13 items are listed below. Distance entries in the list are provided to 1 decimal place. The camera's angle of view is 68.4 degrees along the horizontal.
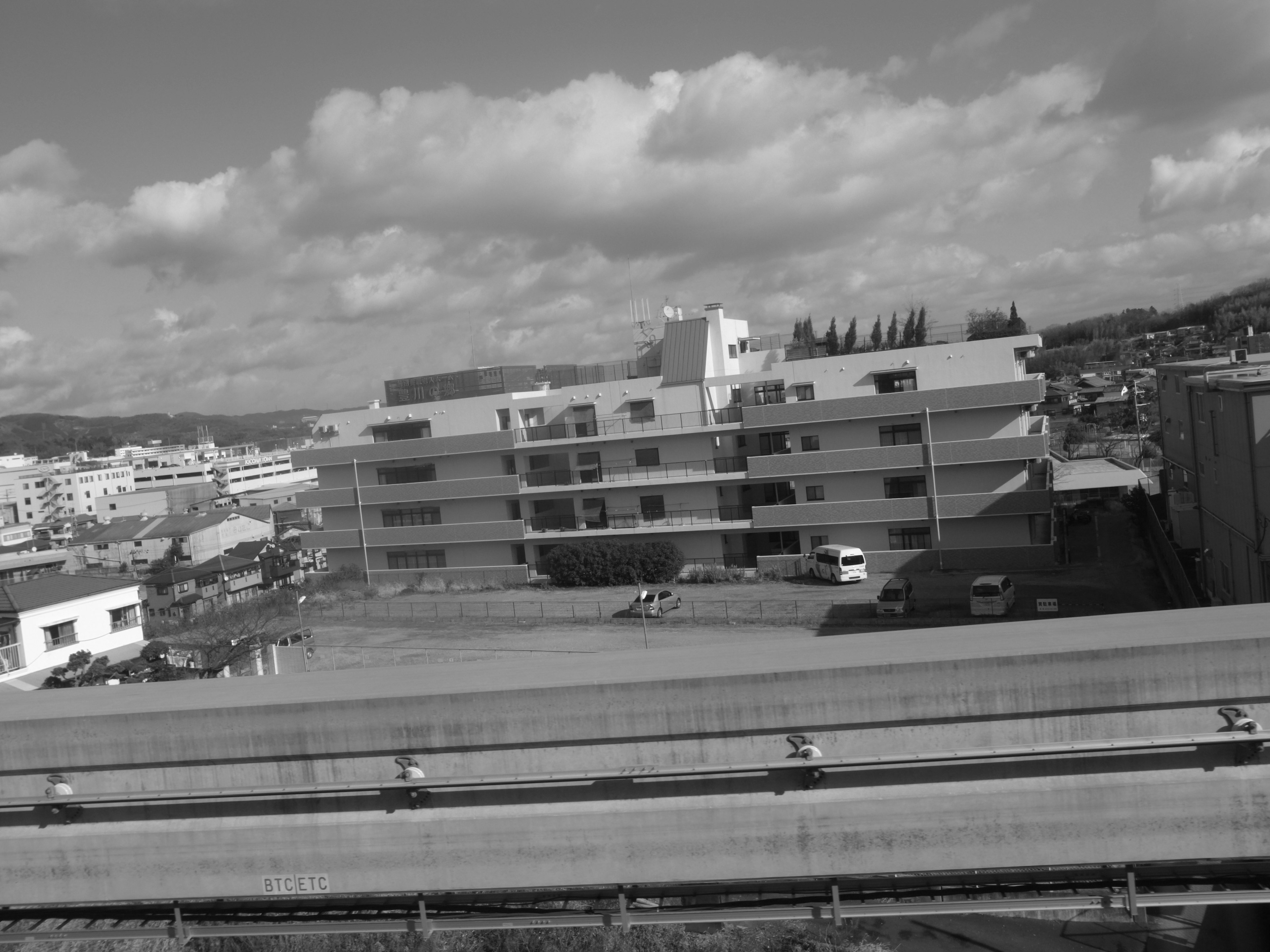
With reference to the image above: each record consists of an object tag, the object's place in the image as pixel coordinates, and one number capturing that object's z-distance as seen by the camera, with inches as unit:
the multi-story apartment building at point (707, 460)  1411.2
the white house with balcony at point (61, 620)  1057.5
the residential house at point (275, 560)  2554.1
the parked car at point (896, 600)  1143.0
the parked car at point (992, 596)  1112.2
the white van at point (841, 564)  1393.9
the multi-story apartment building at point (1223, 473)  761.6
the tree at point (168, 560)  3053.4
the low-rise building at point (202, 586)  2234.3
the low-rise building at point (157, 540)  3341.5
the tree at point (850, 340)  1786.4
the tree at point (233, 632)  1107.9
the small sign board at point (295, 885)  324.2
